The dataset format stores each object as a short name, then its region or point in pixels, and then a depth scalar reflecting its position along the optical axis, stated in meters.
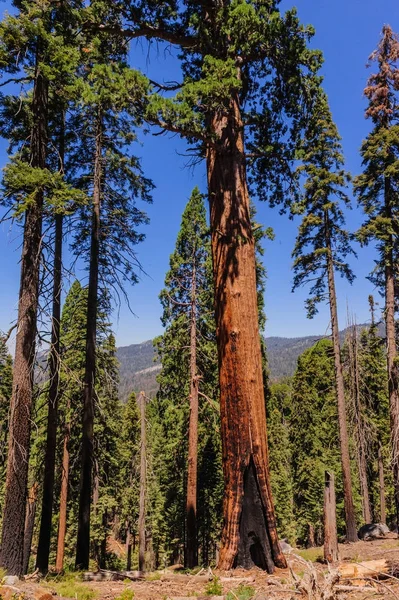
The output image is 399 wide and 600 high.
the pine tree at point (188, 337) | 16.31
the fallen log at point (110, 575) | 6.80
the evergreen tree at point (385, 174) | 14.12
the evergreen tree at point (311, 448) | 27.41
